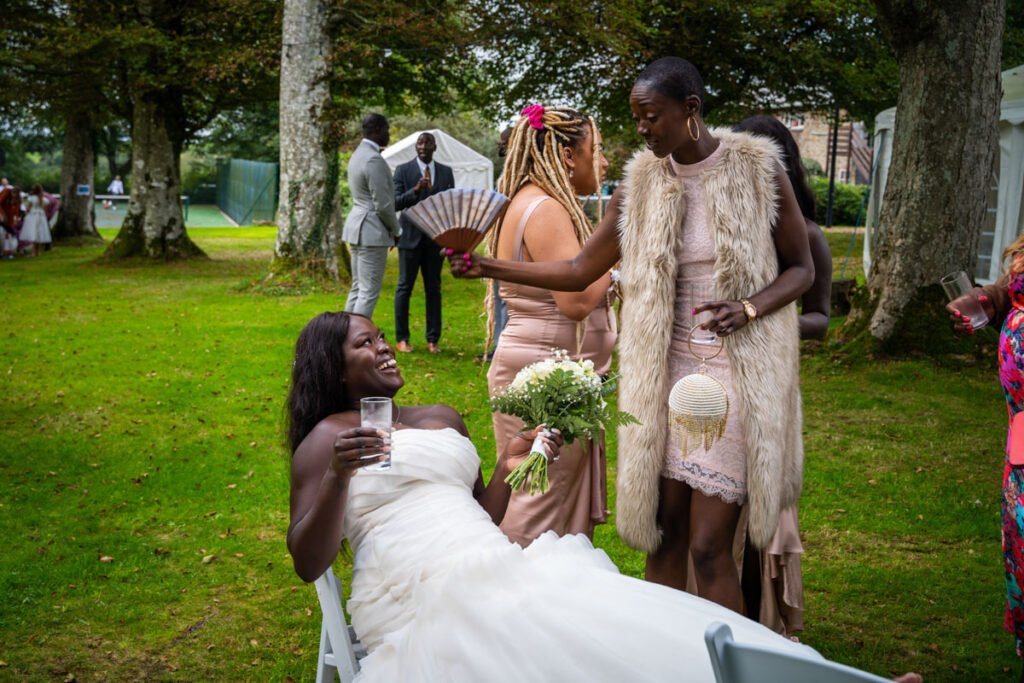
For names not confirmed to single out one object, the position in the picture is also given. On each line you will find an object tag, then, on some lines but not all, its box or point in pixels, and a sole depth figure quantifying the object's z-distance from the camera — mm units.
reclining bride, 2199
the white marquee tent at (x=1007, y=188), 13258
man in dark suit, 11133
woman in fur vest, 3379
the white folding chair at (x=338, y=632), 3197
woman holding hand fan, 4043
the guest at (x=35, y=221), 25203
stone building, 57909
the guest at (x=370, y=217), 10992
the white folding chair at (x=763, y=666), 1479
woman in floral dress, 3412
